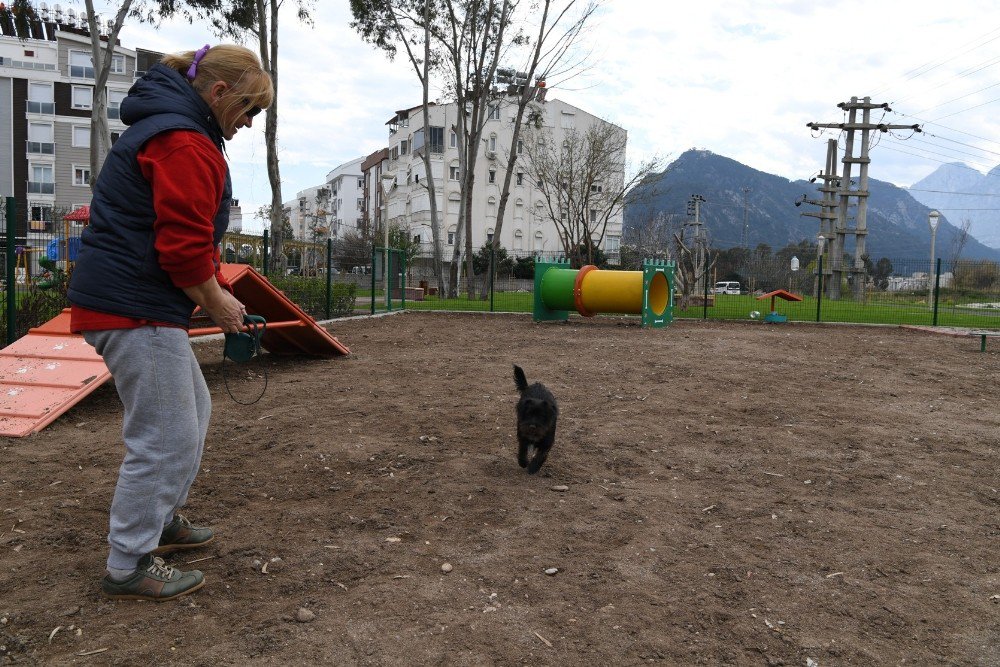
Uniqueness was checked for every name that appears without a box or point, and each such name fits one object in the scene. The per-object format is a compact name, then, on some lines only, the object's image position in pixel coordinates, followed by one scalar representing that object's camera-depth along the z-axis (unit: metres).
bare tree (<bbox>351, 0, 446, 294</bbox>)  25.45
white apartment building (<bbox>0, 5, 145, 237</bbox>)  45.31
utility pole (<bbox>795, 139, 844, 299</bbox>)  40.47
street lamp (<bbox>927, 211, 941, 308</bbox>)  22.88
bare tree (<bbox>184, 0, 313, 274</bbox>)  17.02
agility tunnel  13.77
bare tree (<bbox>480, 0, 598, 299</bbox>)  26.58
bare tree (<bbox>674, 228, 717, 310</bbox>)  20.22
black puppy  4.05
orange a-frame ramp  5.05
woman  2.24
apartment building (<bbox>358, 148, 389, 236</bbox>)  65.62
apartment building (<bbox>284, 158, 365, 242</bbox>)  84.00
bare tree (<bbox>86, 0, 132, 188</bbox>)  16.69
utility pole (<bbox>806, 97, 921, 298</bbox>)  38.84
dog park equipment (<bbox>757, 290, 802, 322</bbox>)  16.08
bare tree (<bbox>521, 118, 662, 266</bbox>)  34.66
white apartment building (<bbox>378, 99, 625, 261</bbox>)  54.94
